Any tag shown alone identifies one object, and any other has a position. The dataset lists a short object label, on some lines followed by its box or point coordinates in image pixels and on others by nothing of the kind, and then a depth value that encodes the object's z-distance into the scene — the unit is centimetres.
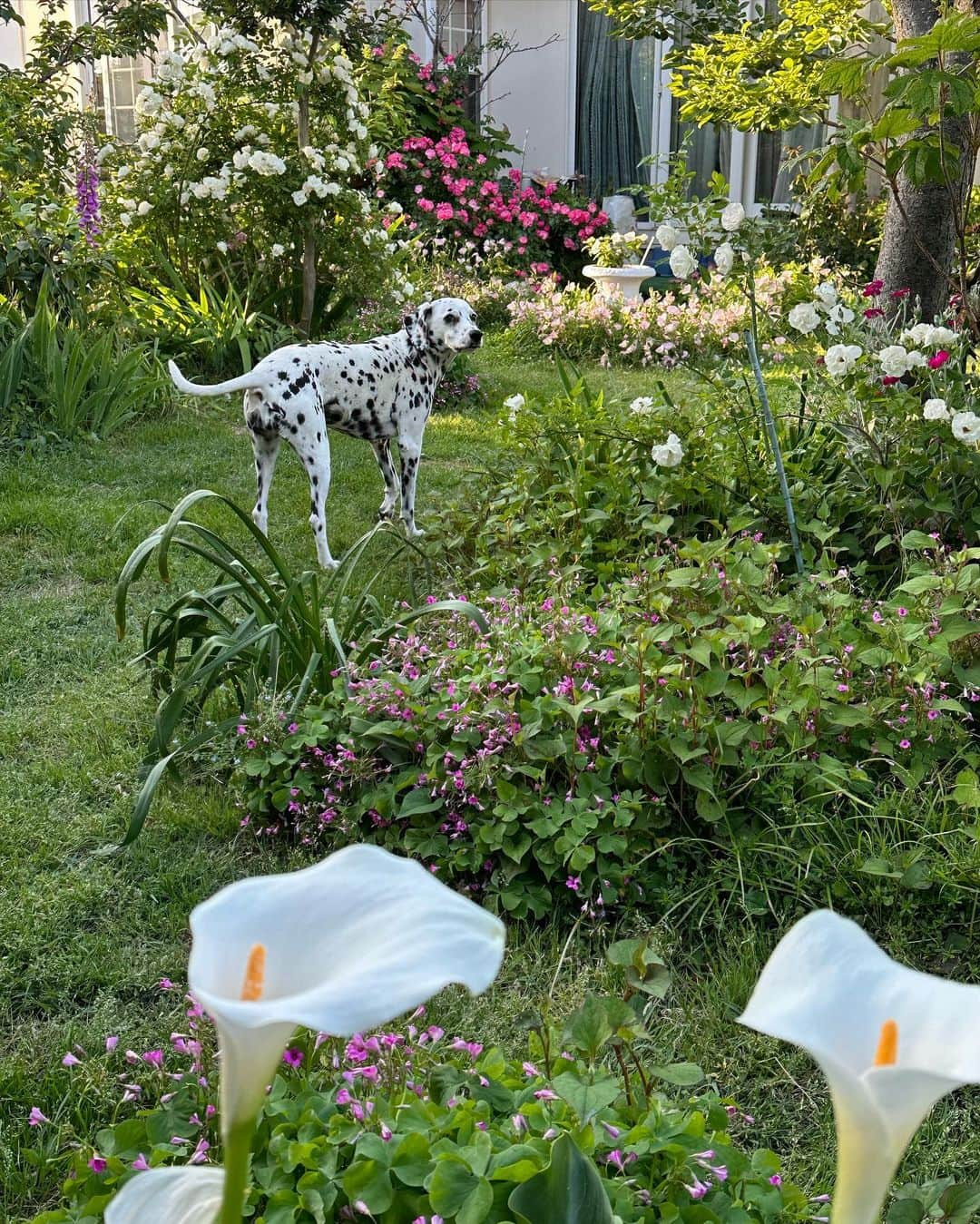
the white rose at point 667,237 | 400
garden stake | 389
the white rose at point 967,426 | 363
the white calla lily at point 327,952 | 54
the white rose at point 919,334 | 393
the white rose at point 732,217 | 386
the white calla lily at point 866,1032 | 56
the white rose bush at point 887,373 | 387
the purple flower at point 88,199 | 821
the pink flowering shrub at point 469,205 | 1142
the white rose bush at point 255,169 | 767
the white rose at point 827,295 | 404
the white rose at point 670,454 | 399
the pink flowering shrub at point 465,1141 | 138
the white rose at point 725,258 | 388
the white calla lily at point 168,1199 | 67
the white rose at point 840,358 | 390
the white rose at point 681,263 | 392
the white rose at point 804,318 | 394
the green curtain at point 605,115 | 1382
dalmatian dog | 472
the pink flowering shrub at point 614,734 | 274
